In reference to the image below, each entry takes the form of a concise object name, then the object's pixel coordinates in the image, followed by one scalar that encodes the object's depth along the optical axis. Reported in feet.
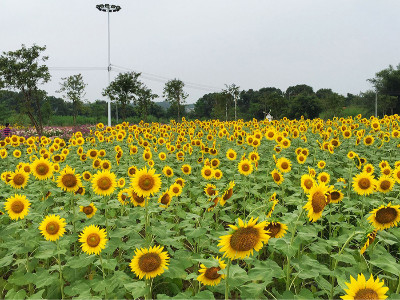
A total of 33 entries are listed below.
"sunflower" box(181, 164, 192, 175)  18.50
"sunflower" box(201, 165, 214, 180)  16.91
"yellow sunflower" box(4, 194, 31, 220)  11.41
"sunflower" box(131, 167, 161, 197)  10.38
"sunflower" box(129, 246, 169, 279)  7.88
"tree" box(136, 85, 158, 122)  98.97
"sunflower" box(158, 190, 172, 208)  11.33
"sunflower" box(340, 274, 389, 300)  5.39
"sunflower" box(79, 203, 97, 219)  12.43
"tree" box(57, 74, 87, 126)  125.09
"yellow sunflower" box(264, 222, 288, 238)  8.71
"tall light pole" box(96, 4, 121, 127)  106.01
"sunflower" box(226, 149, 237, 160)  20.72
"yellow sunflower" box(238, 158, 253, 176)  16.92
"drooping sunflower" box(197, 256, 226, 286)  8.19
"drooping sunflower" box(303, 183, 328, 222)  7.74
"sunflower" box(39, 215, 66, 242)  10.14
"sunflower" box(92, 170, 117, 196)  11.98
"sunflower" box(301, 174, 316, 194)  11.14
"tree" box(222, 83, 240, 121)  110.01
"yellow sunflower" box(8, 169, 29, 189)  13.23
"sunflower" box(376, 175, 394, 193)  11.81
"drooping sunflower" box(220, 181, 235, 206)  10.76
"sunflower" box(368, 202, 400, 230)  8.56
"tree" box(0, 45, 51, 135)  76.89
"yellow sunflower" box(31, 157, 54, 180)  13.26
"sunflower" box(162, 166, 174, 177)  17.28
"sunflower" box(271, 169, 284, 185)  14.34
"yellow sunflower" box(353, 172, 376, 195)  12.19
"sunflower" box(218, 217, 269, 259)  6.18
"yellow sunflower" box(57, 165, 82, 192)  11.92
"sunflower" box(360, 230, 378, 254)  7.79
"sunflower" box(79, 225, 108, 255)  9.25
